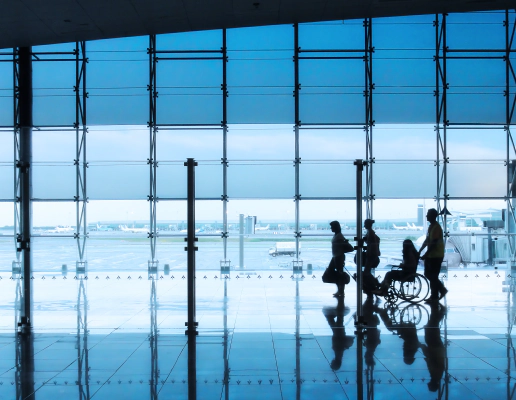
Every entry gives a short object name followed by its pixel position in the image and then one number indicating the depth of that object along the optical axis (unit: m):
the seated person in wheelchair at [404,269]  8.18
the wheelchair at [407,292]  8.17
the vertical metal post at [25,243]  6.39
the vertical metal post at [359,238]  6.46
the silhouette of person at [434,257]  8.38
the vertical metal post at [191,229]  6.38
